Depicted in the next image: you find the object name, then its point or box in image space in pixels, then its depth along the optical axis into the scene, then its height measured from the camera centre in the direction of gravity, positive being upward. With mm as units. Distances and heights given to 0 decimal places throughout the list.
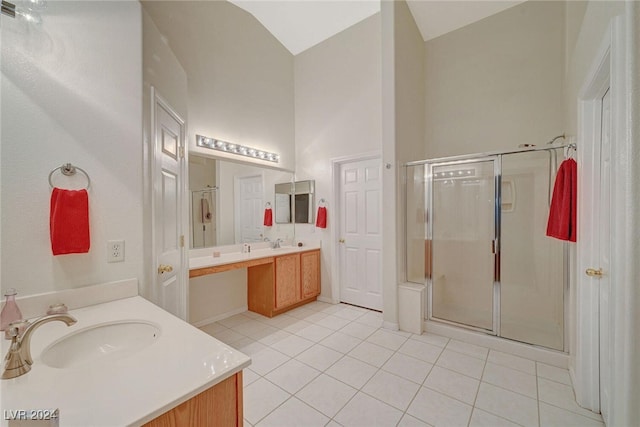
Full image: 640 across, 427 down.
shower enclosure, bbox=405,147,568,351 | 2715 -374
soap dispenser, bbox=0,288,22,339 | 1047 -408
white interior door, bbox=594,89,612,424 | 1524 -213
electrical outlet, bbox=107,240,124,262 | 1452 -218
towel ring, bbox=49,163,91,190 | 1271 +215
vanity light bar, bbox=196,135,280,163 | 2896 +790
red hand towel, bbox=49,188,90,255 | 1237 -46
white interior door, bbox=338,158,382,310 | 3498 -305
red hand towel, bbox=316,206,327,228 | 3752 -78
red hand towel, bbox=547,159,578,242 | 1847 +67
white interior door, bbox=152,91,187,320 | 1778 +30
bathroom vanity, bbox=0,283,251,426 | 665 -497
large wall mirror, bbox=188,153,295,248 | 2906 +133
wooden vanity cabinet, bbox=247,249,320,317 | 3238 -946
